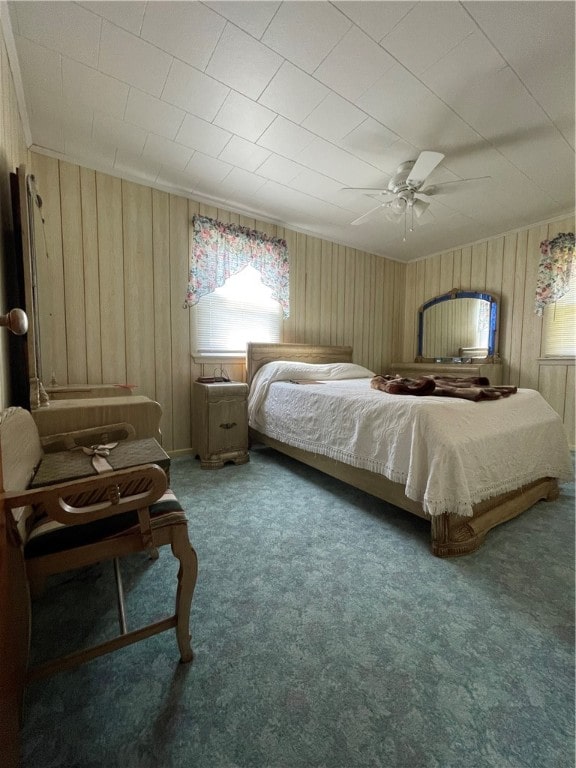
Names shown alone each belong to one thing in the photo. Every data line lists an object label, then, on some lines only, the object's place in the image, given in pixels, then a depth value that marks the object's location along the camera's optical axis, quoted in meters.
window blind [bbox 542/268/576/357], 3.33
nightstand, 2.75
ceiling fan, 2.14
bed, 1.54
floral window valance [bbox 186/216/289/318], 3.04
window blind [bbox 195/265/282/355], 3.18
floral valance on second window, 3.30
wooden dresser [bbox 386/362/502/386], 3.81
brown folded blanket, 1.96
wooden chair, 0.79
